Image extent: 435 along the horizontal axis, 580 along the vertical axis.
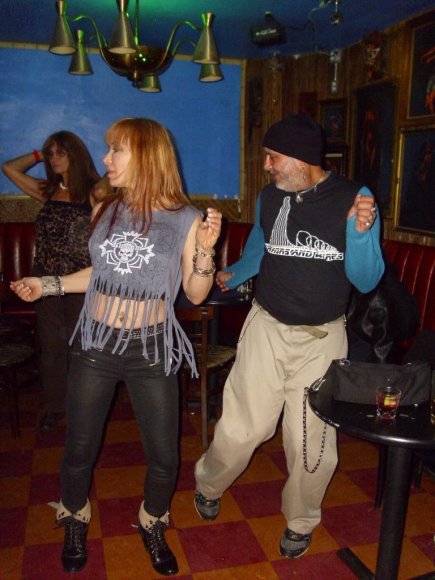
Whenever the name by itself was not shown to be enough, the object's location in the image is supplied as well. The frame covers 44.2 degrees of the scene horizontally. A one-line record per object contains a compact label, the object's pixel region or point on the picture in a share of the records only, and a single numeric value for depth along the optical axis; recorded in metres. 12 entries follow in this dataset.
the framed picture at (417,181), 4.06
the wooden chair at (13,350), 3.42
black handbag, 1.79
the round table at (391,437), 1.59
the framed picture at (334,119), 5.04
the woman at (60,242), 3.18
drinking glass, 1.70
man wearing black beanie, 2.06
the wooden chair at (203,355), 3.02
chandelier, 3.08
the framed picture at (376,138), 4.46
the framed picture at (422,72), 3.94
